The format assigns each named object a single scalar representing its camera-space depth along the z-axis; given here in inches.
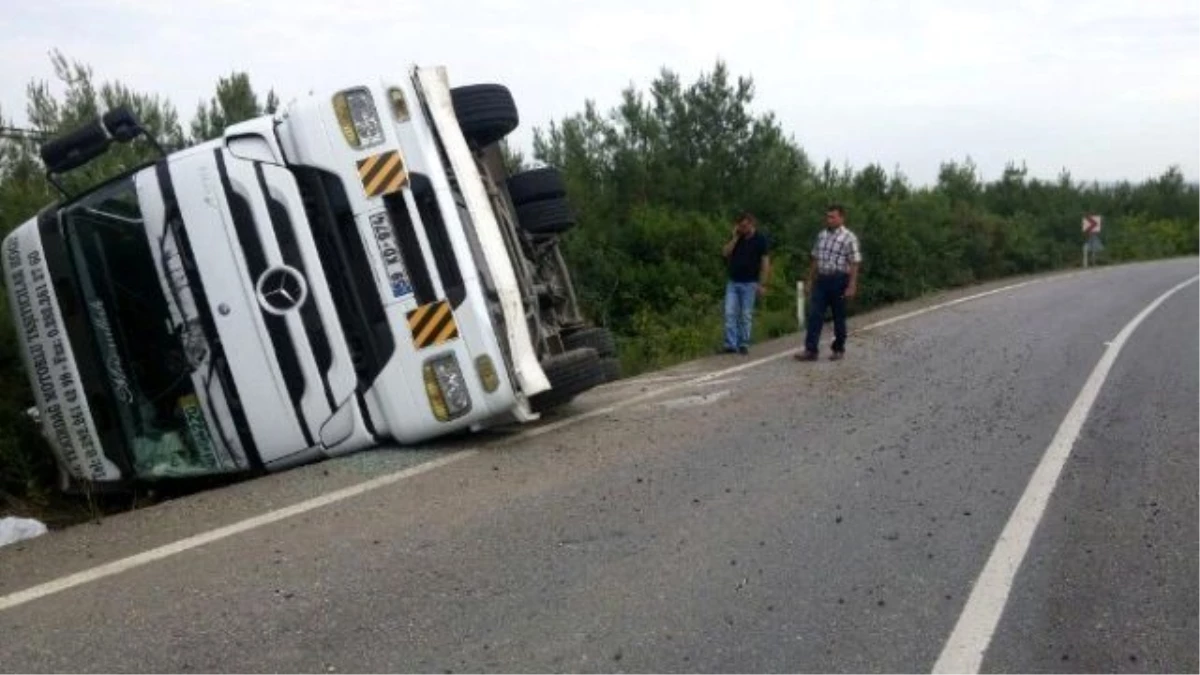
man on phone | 464.1
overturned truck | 243.6
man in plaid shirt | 436.4
